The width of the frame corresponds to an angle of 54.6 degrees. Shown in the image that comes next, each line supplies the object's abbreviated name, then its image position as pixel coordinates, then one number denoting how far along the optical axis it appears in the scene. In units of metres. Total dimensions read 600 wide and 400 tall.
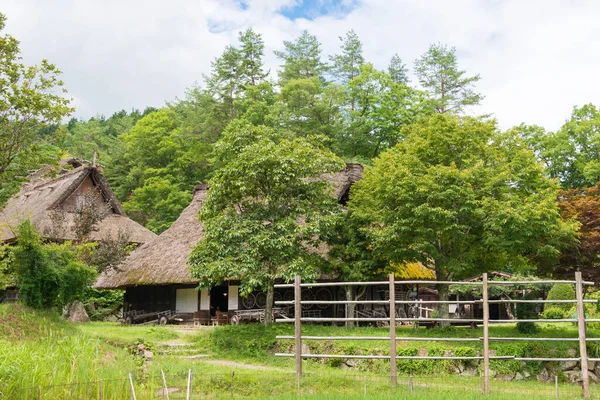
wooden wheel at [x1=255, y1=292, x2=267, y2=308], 24.31
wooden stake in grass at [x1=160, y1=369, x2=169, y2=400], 9.23
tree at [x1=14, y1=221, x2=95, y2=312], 15.52
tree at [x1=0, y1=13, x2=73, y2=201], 16.73
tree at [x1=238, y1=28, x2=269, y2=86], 44.67
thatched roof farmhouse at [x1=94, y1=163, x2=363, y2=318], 24.16
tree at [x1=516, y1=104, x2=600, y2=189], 37.00
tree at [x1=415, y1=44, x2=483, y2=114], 40.88
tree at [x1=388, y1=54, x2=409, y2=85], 44.34
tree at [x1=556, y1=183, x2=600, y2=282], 19.69
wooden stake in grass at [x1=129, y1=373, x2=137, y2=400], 8.65
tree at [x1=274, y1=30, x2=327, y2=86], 43.28
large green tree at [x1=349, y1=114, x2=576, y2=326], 17.81
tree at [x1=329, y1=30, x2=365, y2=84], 42.06
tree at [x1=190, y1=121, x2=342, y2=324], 18.12
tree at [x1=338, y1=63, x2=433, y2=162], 35.53
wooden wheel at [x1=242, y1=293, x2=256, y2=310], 24.25
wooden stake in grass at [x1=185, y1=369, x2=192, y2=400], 9.16
